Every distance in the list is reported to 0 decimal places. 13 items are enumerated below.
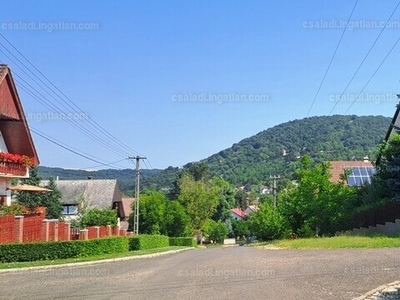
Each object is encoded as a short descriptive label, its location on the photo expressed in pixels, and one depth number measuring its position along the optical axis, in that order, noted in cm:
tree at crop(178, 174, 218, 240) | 8050
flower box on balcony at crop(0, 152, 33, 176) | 2916
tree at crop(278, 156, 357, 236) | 3378
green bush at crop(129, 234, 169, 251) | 3366
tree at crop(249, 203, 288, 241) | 3791
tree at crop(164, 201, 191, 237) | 6345
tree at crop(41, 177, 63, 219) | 5569
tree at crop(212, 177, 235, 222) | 9740
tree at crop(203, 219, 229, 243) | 8948
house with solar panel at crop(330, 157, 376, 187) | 4603
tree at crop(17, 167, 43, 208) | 5507
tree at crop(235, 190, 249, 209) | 14850
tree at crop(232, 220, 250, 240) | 9180
